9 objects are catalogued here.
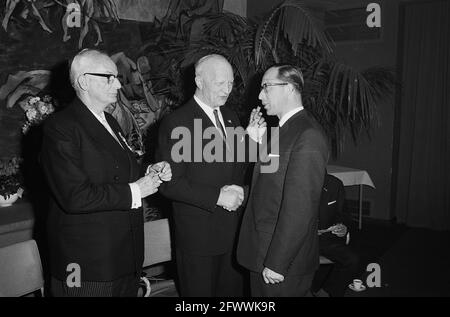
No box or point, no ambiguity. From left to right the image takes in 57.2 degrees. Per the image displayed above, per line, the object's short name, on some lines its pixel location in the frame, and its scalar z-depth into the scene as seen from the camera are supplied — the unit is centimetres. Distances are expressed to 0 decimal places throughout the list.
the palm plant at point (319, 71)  308
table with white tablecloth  537
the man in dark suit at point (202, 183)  207
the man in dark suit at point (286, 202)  172
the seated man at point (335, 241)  326
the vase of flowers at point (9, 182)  315
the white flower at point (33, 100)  333
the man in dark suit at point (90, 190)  166
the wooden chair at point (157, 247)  246
